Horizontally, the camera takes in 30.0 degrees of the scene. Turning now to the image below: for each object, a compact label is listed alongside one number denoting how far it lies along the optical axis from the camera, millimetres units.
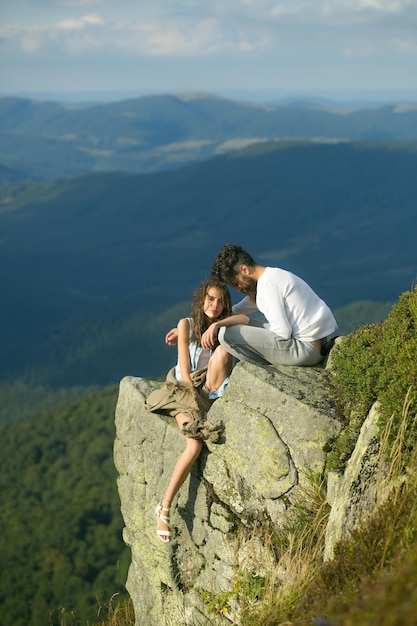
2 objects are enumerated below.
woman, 8375
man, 8391
